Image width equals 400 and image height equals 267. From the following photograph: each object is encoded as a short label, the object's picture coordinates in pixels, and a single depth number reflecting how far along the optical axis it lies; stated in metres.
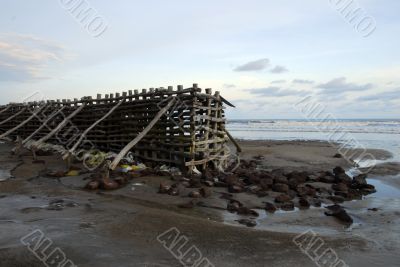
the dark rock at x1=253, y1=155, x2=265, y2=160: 16.52
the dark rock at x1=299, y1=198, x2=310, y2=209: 7.70
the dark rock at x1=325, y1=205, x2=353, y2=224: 6.66
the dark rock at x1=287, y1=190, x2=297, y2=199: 8.43
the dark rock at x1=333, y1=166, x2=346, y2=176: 10.78
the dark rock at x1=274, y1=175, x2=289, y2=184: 9.35
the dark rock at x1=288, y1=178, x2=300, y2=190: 9.10
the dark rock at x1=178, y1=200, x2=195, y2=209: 7.19
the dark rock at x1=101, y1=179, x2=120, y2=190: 8.41
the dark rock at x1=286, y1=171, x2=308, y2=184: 10.07
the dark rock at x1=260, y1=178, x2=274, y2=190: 8.97
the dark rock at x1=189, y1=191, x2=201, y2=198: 7.84
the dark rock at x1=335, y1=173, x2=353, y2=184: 10.01
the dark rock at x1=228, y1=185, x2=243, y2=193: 8.51
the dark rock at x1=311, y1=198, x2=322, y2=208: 7.81
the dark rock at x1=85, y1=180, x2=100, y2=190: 8.39
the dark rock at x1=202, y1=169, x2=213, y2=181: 9.43
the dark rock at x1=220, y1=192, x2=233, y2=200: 8.00
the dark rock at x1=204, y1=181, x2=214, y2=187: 8.91
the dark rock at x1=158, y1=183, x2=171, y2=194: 8.16
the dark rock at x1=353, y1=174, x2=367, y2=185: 9.64
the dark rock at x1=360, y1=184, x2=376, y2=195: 9.45
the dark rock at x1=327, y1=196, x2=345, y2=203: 8.37
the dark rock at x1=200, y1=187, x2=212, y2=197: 7.92
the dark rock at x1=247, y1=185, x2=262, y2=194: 8.63
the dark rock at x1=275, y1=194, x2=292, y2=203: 7.86
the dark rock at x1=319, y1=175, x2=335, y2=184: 10.22
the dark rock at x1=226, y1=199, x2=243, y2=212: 7.09
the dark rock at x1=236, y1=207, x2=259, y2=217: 6.92
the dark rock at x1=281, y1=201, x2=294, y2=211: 7.50
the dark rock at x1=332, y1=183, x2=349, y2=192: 9.16
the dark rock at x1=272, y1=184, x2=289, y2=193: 8.79
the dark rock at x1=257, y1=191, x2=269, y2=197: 8.38
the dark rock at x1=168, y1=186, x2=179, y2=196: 8.05
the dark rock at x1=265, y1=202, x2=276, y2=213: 7.32
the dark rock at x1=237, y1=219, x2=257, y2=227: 6.20
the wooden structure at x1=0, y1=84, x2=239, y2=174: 10.42
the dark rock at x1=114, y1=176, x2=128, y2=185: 8.75
